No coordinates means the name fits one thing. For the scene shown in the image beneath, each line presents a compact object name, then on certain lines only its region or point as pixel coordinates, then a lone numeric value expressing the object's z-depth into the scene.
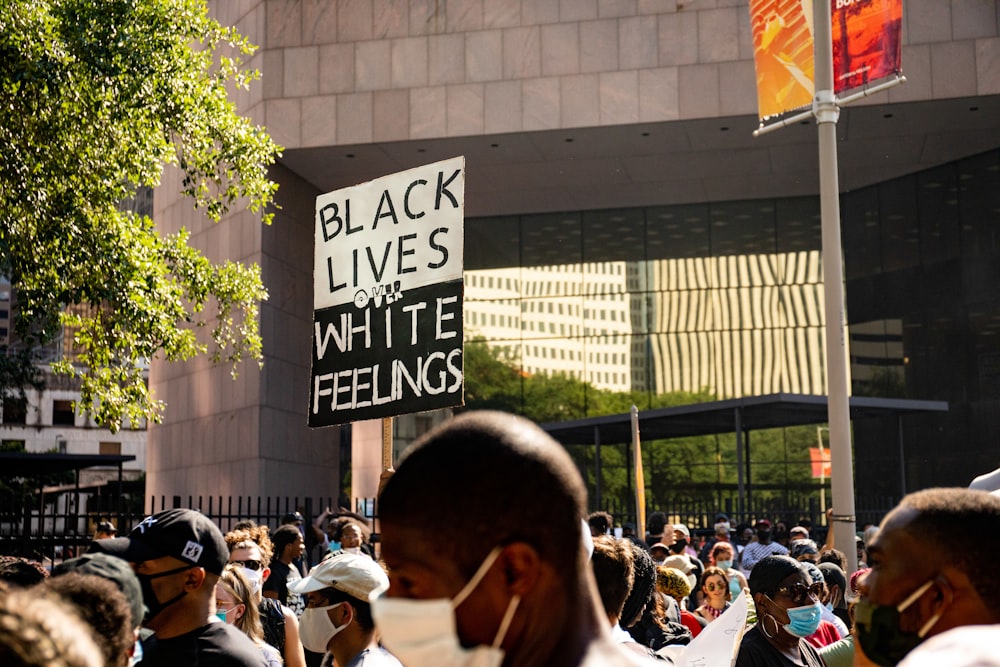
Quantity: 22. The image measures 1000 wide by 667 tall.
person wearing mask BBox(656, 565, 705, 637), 8.08
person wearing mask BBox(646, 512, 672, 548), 17.48
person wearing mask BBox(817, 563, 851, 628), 9.01
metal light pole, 12.88
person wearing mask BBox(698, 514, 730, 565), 17.25
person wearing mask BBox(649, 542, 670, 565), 12.98
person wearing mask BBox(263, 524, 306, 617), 9.85
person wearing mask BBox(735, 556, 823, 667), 5.79
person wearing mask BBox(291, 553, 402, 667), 4.75
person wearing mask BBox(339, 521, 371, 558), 11.90
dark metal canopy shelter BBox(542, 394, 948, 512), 25.17
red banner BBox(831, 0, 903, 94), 14.48
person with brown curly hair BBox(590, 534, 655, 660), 4.82
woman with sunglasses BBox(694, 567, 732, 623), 9.15
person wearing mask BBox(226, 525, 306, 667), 7.46
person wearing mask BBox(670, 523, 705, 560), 13.82
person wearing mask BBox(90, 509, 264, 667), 4.27
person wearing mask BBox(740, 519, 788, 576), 15.15
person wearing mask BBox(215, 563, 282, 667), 6.20
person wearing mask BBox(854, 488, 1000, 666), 2.46
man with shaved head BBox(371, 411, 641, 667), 1.99
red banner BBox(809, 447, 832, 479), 37.00
